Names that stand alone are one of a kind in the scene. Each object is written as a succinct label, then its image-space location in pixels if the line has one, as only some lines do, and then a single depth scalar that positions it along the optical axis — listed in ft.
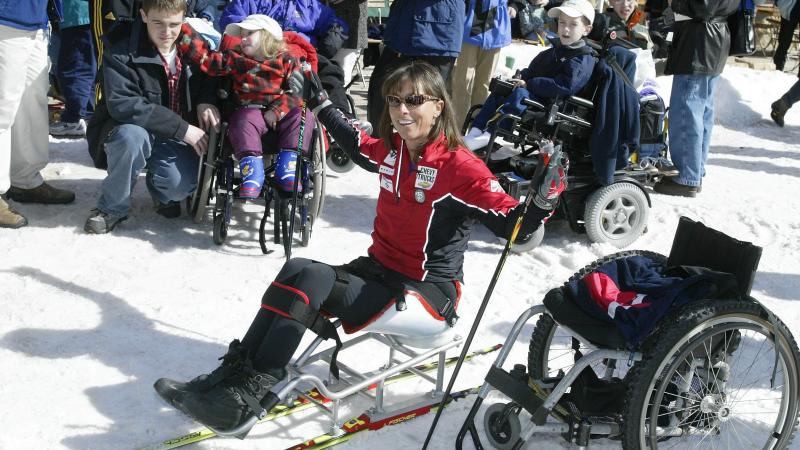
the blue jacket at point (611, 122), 18.04
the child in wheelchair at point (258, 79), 17.10
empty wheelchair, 9.90
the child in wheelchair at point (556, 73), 18.25
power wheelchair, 18.22
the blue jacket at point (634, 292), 10.21
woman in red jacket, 10.52
